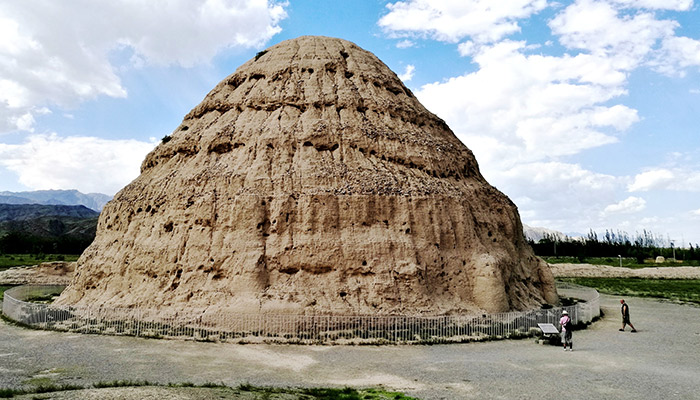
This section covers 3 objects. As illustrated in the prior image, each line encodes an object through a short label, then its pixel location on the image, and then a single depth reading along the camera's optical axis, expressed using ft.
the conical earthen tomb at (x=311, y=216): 78.33
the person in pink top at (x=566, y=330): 66.59
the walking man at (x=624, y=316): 81.56
